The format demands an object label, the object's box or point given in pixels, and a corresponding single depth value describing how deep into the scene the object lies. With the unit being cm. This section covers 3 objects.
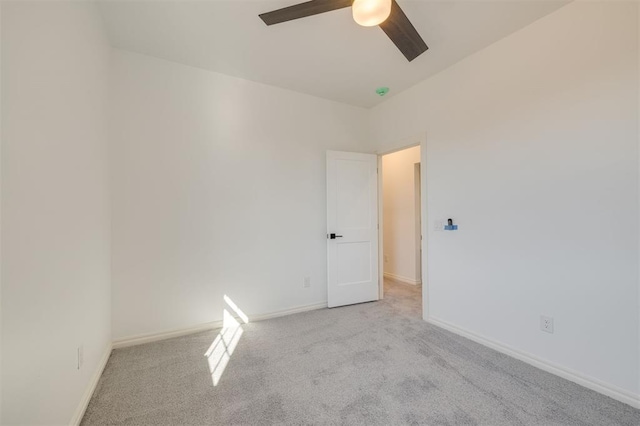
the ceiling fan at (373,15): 143
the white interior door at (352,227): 342
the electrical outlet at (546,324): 200
